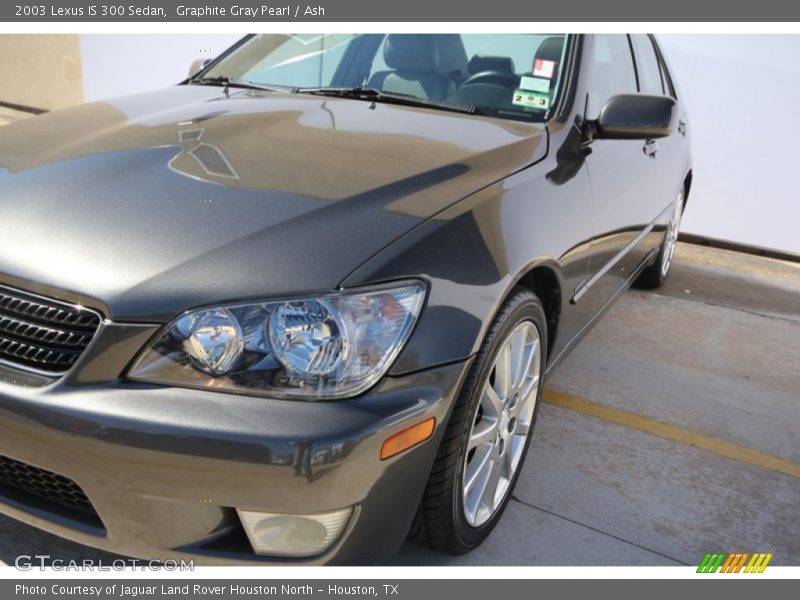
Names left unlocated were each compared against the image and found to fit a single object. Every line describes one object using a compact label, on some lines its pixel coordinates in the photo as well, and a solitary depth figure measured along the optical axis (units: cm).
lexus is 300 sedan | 158
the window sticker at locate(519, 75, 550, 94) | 270
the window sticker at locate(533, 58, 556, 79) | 273
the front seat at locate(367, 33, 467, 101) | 279
